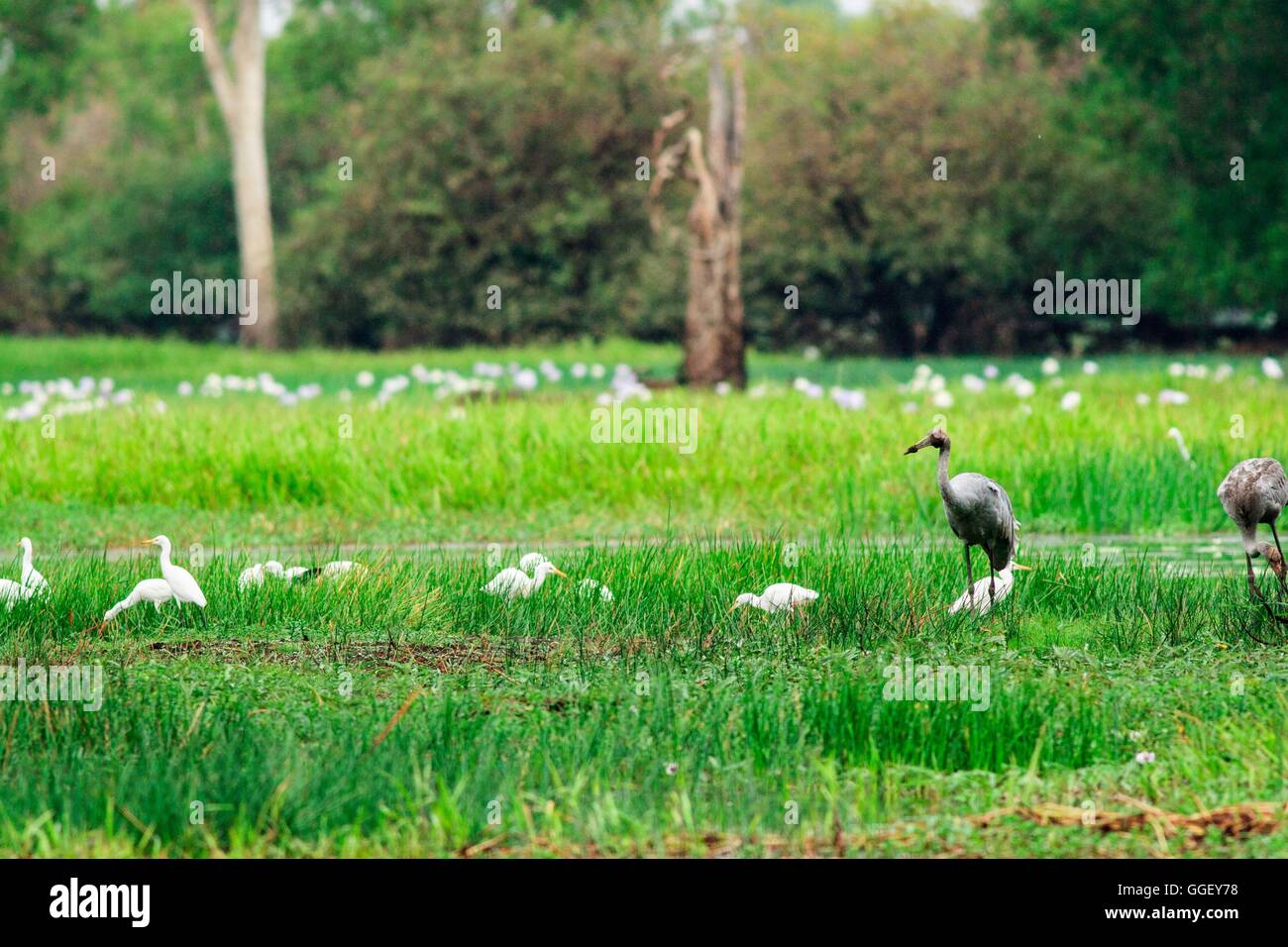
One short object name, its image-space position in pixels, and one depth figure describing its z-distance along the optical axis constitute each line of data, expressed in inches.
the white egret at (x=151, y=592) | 619.2
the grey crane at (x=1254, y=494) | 577.3
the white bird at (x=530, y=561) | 685.9
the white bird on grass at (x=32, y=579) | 623.2
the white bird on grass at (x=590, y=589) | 626.2
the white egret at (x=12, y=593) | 618.9
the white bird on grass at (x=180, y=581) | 610.2
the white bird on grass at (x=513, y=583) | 641.6
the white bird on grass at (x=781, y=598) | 612.1
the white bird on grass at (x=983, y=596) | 621.3
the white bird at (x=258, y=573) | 647.8
